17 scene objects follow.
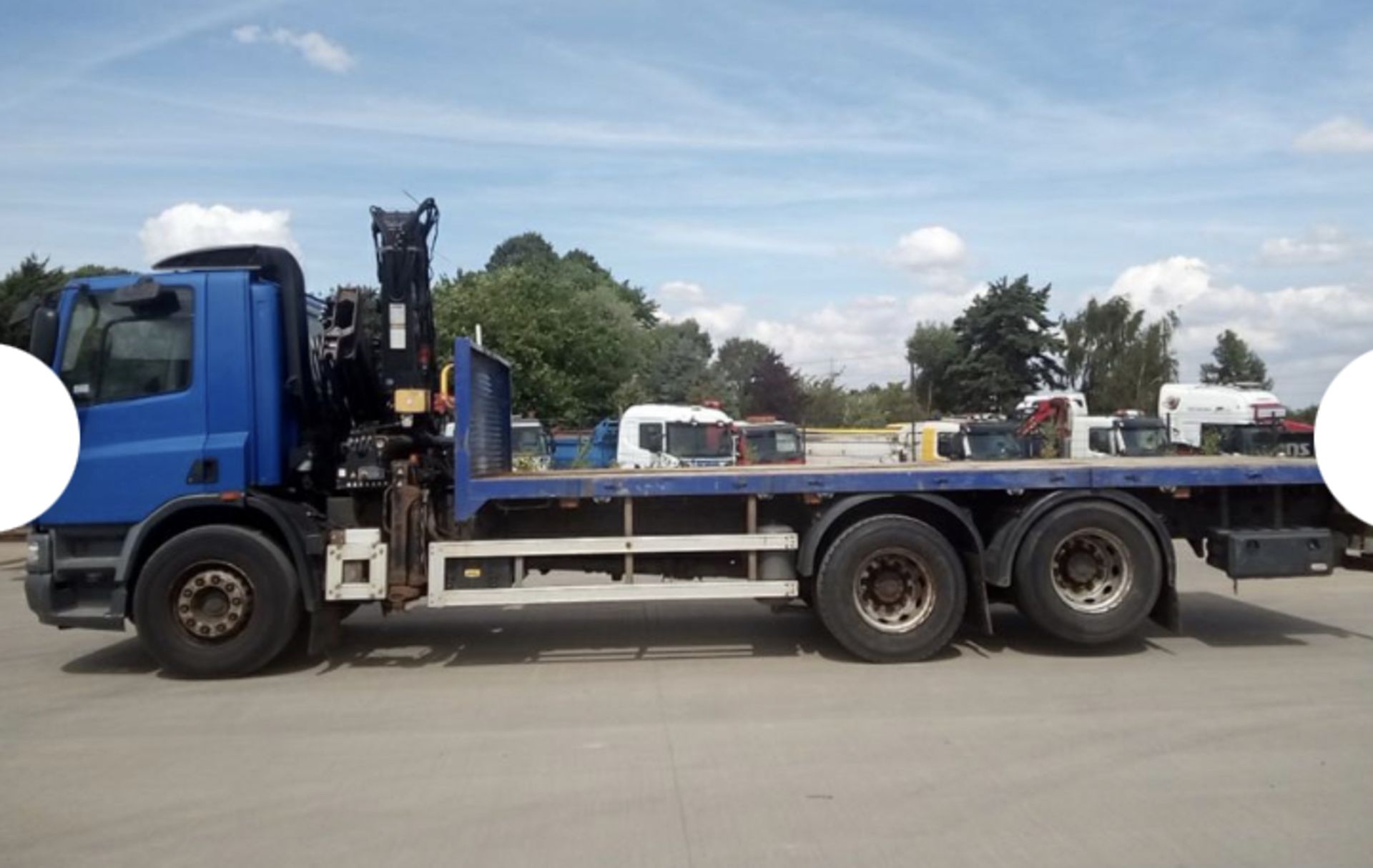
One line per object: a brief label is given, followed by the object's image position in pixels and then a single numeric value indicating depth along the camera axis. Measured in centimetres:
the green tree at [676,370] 6194
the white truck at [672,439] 2328
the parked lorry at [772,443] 2386
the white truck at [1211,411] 2798
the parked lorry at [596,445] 2355
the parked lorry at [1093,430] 2395
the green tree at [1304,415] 3438
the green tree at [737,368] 6275
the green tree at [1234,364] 6081
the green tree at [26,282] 2869
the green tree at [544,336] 3800
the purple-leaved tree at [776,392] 5775
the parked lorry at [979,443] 2386
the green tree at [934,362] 5659
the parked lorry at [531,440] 2081
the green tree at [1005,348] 5262
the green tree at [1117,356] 5612
